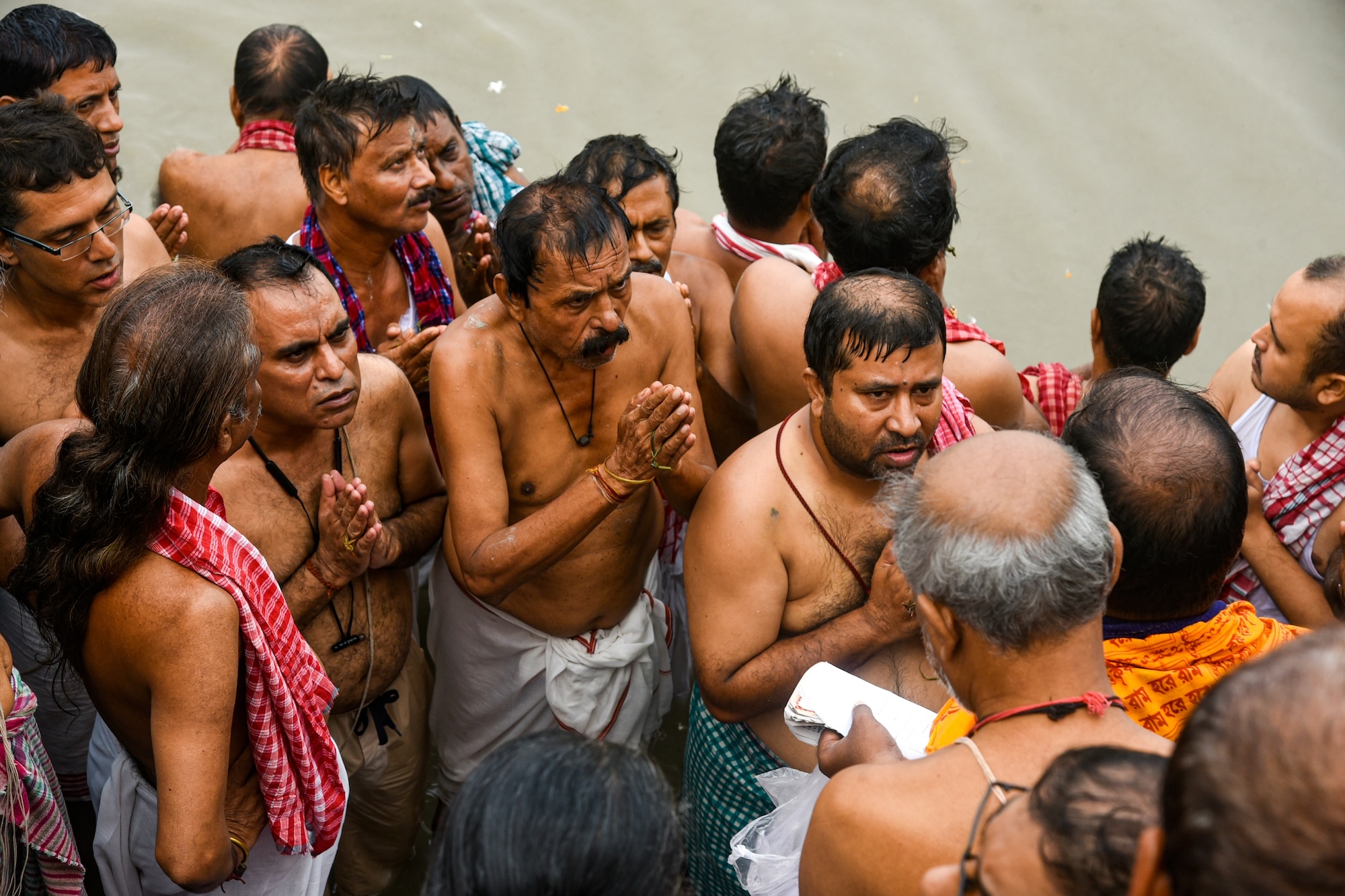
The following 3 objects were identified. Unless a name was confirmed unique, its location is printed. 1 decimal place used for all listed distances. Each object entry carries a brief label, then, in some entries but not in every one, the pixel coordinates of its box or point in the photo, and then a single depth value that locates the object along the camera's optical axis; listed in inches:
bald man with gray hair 68.0
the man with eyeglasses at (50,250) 111.8
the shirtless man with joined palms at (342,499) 110.9
